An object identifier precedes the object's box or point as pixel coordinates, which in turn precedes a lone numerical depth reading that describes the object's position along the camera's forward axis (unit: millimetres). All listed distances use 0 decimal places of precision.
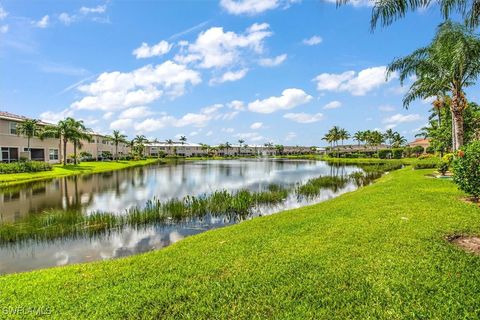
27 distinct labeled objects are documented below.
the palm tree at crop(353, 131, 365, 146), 108531
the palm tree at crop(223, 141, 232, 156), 154100
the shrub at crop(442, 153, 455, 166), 20447
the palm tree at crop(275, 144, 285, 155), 166625
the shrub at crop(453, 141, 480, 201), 11273
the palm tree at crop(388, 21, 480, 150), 16203
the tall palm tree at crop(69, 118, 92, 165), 50219
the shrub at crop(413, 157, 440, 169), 32438
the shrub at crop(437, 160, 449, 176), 22891
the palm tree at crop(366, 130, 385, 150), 101412
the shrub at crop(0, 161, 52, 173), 33094
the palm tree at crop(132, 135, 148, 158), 104438
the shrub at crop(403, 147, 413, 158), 82688
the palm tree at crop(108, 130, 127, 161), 77938
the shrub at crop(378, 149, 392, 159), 82375
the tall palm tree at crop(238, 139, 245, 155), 165250
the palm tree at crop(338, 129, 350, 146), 110662
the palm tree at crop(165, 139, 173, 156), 145288
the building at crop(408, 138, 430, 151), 88375
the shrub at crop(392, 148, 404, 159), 75688
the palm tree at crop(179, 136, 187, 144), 156225
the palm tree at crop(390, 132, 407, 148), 106438
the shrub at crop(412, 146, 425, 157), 80475
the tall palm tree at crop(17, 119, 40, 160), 40531
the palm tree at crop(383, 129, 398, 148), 107375
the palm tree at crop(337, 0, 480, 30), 7902
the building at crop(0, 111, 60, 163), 39000
